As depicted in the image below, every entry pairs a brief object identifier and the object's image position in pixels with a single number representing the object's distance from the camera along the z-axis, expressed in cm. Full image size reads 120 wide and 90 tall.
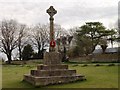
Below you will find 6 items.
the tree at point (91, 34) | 3532
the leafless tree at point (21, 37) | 3482
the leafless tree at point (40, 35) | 3758
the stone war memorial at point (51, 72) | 827
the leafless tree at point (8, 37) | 3321
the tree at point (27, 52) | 3685
